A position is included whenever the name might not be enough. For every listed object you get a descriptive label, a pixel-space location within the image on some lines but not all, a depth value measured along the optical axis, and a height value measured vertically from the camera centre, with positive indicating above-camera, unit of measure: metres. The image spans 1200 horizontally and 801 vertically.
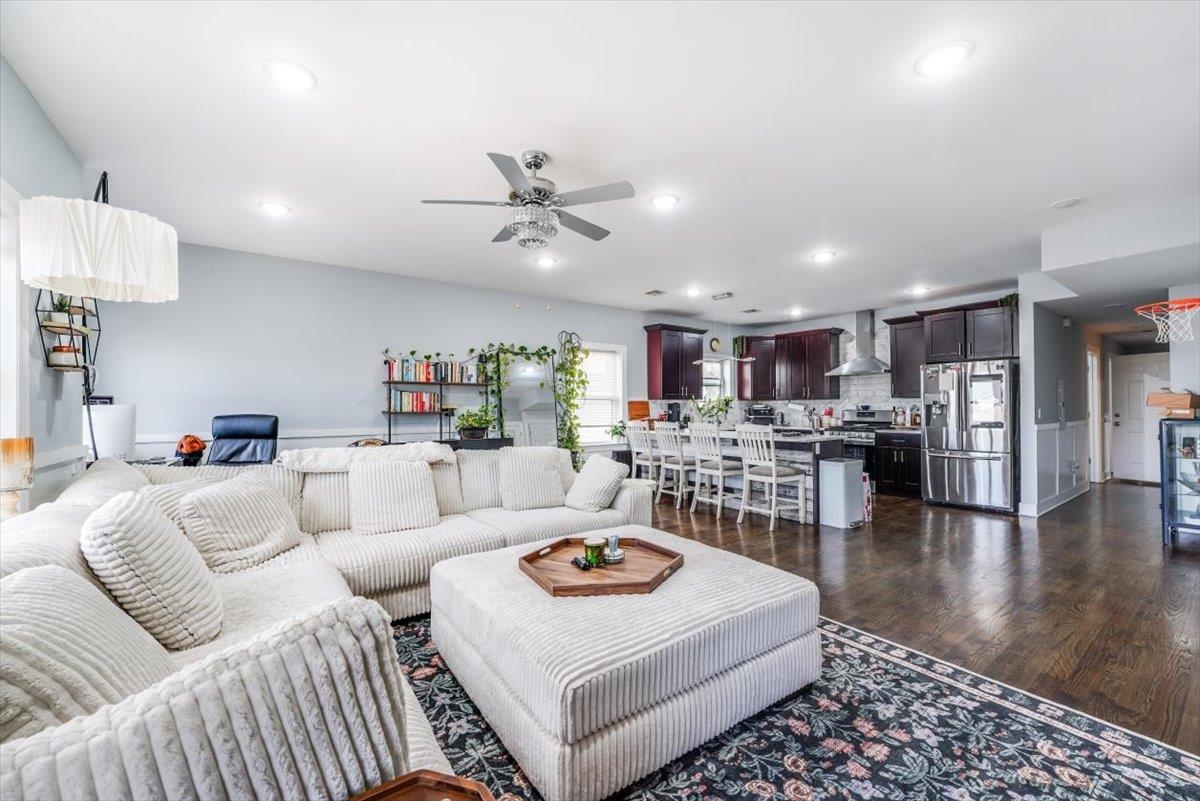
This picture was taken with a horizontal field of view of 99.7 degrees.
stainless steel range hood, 7.13 +0.99
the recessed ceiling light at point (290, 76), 2.12 +1.43
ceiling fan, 2.63 +1.12
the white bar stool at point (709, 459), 5.30 -0.59
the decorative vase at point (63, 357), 2.42 +0.25
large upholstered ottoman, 1.48 -0.85
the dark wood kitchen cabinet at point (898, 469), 6.32 -0.83
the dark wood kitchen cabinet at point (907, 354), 6.54 +0.66
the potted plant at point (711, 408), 6.70 -0.04
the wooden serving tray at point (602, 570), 1.97 -0.71
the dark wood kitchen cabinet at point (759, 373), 8.40 +0.55
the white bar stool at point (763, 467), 4.86 -0.63
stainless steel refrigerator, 5.43 -0.34
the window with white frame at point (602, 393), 7.06 +0.19
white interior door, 7.49 -0.27
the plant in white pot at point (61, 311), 2.42 +0.47
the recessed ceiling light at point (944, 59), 2.00 +1.42
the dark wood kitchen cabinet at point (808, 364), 7.71 +0.64
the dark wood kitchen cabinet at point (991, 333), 5.55 +0.79
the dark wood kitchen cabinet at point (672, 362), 7.44 +0.65
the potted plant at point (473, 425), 4.52 -0.16
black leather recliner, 4.02 -0.26
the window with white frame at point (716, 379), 8.32 +0.44
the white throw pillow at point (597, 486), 3.57 -0.57
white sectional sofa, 0.57 -0.40
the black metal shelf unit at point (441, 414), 5.45 -0.08
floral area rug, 1.60 -1.20
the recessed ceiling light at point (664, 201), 3.46 +1.42
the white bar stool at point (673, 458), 5.87 -0.64
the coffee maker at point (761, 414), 8.50 -0.15
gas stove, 7.00 -0.28
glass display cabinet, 4.10 -0.61
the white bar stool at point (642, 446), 6.31 -0.52
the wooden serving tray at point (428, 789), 0.73 -0.57
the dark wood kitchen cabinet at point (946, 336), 5.93 +0.81
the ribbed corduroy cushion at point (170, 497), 2.22 -0.40
